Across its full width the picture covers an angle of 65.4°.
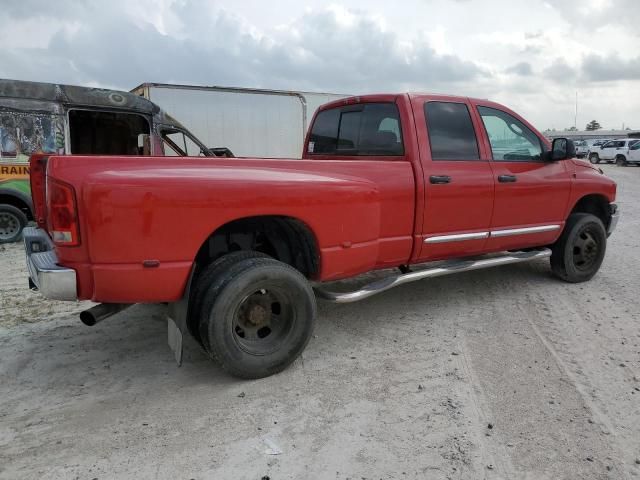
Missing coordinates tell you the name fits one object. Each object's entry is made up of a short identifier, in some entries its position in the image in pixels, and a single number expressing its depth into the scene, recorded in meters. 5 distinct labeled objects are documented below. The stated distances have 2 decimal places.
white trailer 10.65
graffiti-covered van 7.34
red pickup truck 2.79
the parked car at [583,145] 36.12
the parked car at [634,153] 29.33
